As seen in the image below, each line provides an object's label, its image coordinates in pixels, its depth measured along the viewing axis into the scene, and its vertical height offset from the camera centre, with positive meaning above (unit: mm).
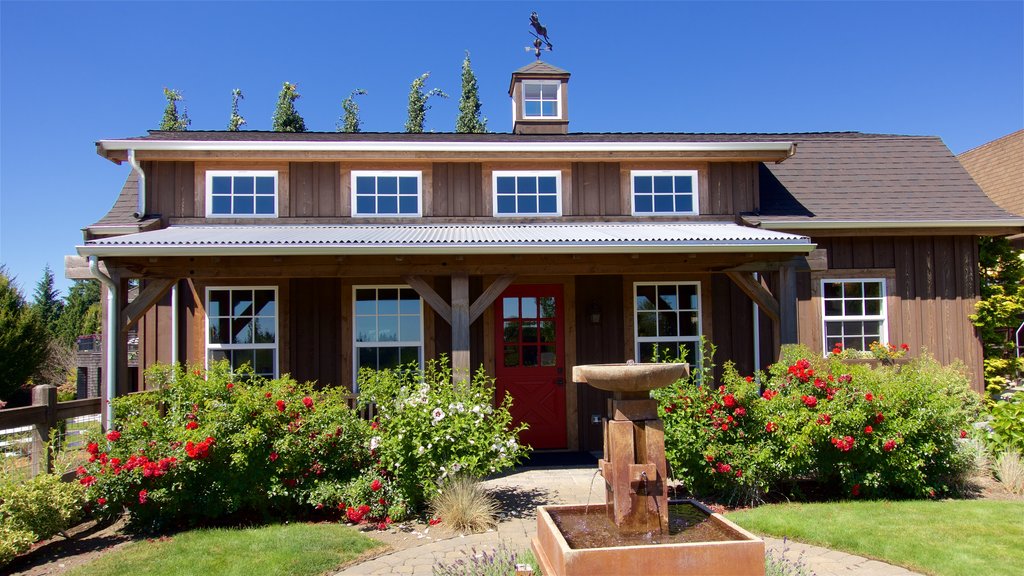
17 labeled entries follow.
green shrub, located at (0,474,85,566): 4918 -1356
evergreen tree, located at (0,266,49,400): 16062 -191
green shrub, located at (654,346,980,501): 6129 -1027
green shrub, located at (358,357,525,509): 5891 -972
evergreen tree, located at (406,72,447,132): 27516 +8892
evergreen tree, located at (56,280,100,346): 26547 +735
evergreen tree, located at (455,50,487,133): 27344 +8856
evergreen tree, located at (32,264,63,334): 31641 +1670
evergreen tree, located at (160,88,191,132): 25281 +7984
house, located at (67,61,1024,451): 8734 +1019
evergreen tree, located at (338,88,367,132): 27672 +8629
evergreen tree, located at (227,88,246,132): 26062 +8115
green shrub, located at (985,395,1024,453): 7020 -1141
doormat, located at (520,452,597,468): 8156 -1658
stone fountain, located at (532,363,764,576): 3727 -1203
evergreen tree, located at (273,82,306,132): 23969 +7601
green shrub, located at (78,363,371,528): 5578 -1031
